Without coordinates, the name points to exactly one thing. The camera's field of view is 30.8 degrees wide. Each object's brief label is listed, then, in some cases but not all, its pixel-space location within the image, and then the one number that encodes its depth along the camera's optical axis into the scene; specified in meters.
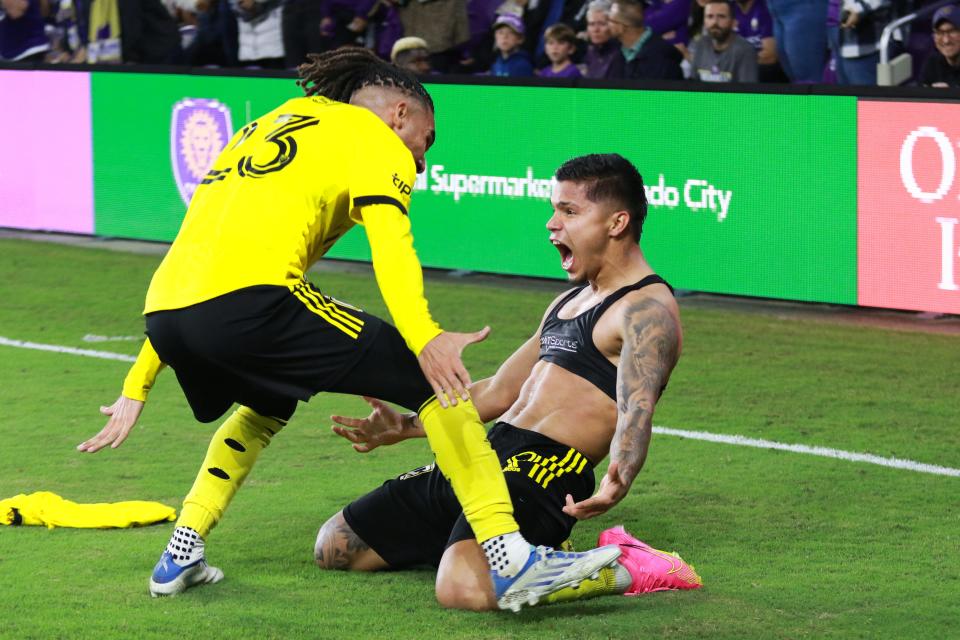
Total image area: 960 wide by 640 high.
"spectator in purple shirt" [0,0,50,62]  17.05
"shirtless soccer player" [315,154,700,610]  5.58
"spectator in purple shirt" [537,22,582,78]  12.98
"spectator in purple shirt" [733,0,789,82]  12.22
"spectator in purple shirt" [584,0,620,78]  12.77
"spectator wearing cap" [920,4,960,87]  10.95
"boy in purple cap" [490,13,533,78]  13.74
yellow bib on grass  6.53
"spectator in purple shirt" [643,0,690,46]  13.26
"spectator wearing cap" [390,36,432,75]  13.80
